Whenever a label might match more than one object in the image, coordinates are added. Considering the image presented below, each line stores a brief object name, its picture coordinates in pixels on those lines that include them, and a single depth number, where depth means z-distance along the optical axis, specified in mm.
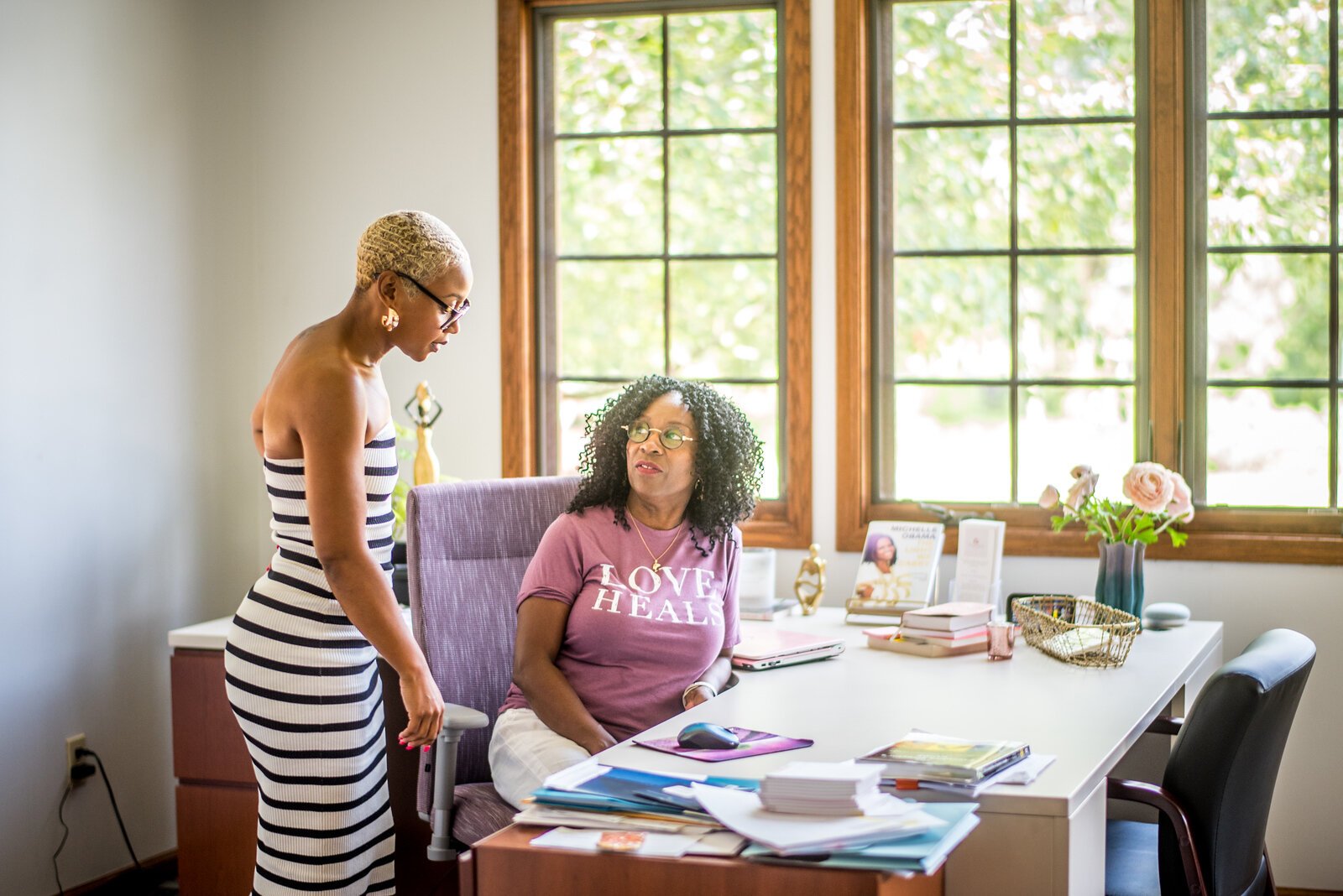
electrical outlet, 3154
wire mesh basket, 2488
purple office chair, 2443
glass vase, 2881
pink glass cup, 2566
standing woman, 1990
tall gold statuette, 3303
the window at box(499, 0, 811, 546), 3500
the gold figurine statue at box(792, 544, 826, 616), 3180
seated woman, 2270
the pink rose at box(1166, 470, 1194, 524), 2883
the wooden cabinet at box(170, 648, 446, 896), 2848
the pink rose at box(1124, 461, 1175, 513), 2830
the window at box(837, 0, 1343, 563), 3186
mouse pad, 1816
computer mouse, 1838
